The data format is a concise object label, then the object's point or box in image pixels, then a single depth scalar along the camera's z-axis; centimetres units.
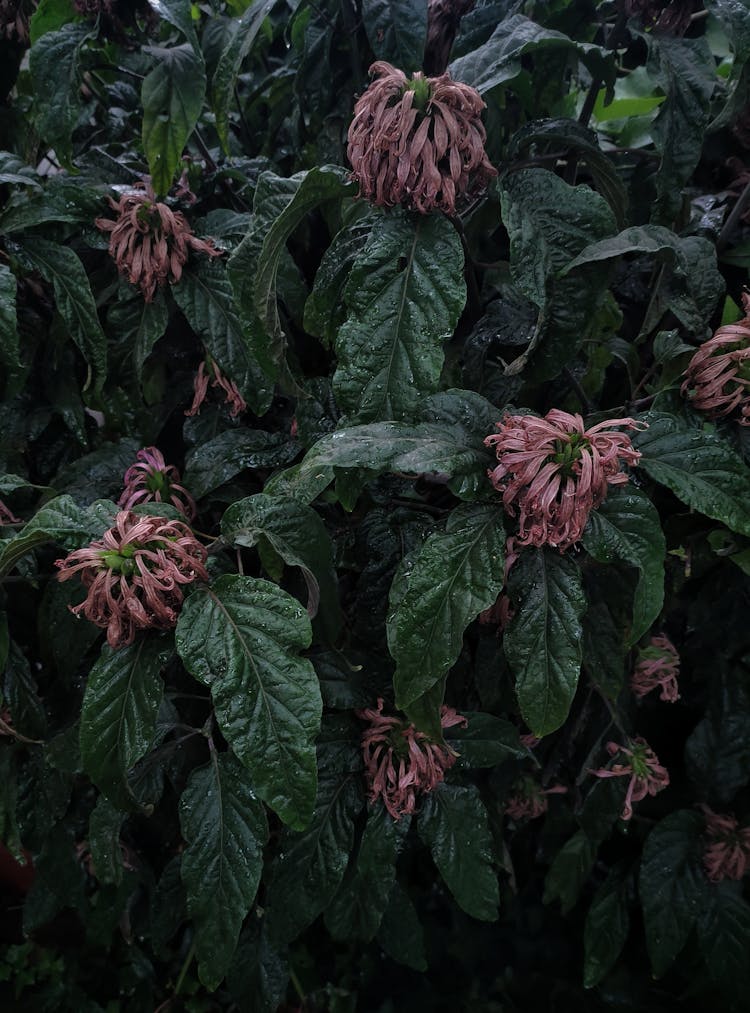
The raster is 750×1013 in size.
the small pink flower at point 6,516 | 79
